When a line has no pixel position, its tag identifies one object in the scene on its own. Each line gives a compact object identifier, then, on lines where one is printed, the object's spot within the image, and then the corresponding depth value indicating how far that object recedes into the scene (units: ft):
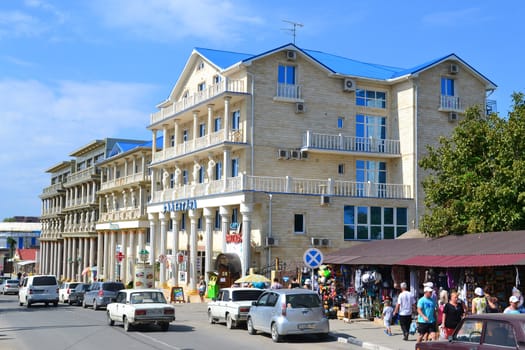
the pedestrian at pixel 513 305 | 50.20
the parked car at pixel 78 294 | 134.75
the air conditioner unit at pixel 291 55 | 137.80
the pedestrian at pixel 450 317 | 52.75
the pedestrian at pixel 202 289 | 134.31
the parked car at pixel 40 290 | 127.75
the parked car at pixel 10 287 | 199.93
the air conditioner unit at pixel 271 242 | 123.40
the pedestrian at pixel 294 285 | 94.80
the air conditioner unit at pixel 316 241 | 127.24
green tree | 83.87
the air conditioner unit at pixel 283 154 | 134.92
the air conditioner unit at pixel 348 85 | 142.72
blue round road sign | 74.50
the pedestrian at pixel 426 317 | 57.06
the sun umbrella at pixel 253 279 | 106.39
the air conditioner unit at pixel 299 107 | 138.00
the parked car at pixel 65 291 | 140.97
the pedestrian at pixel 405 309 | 63.41
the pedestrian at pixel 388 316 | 68.27
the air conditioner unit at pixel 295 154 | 135.74
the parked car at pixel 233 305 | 78.02
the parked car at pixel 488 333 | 34.50
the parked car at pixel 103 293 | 116.37
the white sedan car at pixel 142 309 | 74.59
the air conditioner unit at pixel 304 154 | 137.08
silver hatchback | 65.00
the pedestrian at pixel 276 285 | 95.09
